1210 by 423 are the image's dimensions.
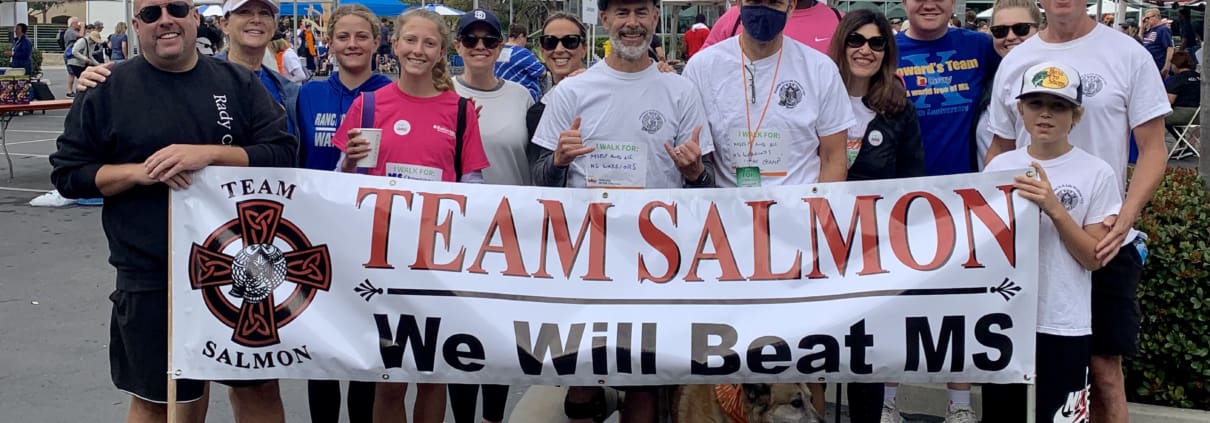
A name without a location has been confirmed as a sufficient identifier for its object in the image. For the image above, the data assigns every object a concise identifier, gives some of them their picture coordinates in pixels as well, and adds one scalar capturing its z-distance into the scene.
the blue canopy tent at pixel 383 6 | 32.81
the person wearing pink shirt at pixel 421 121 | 4.44
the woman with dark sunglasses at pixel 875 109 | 4.64
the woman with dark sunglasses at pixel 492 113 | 4.93
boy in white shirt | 3.93
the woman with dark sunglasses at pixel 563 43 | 5.43
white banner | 3.97
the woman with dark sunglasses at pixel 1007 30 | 4.91
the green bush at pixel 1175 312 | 5.08
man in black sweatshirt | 3.89
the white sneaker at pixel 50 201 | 12.16
